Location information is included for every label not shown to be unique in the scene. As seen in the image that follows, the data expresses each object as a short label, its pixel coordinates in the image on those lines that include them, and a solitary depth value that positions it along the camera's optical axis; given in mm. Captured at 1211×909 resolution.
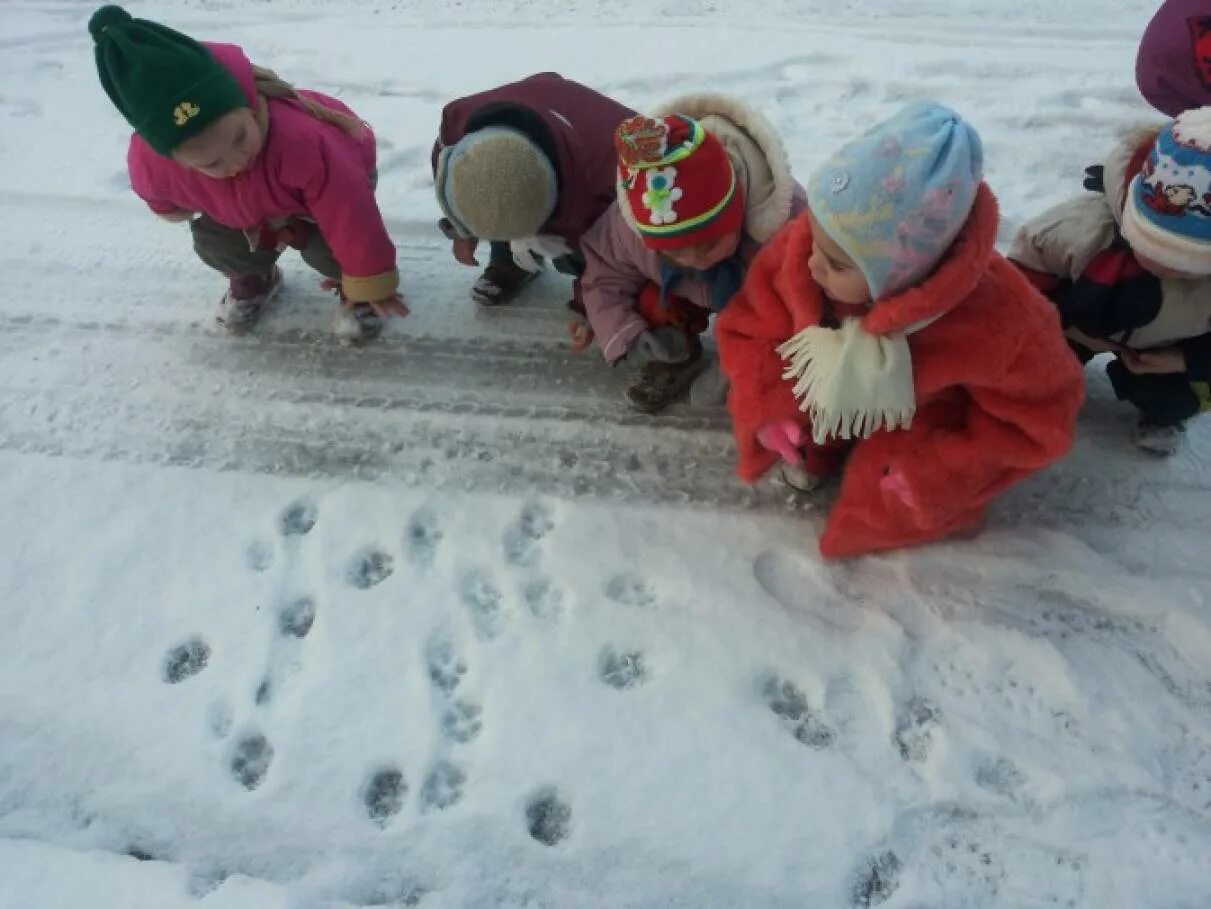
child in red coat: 1247
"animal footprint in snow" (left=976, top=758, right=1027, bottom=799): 1543
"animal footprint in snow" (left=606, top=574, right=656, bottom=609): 1805
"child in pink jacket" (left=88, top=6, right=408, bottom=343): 1712
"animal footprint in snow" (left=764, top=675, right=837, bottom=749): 1608
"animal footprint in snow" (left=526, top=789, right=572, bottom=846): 1523
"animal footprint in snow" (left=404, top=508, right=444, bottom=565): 1891
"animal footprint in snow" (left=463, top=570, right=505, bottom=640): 1759
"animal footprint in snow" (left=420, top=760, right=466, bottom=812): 1556
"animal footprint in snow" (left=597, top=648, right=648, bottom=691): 1683
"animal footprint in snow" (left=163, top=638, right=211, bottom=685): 1732
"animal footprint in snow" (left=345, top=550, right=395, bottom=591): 1854
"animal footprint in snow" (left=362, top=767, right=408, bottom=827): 1554
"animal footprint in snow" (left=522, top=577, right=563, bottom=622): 1779
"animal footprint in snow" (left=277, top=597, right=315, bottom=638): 1786
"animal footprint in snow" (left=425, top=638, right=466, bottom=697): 1692
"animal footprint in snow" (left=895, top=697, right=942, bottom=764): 1587
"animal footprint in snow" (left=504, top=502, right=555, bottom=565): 1886
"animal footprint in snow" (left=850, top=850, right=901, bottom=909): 1448
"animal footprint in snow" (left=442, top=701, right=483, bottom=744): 1625
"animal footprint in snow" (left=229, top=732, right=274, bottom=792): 1599
